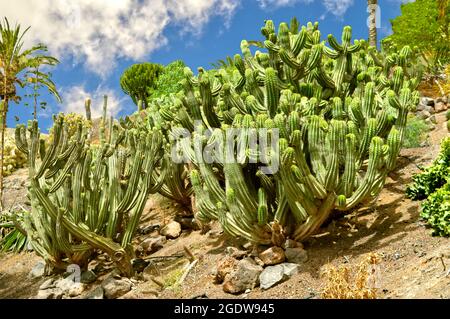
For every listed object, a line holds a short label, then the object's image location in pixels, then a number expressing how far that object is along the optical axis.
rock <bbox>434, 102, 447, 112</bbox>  13.57
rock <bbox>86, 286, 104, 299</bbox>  7.11
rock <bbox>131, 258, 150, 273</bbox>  8.10
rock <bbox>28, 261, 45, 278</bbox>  9.16
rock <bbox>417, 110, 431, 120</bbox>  12.81
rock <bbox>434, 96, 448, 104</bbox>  13.88
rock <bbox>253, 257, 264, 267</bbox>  6.63
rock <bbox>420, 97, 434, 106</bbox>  13.91
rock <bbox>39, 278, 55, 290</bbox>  7.91
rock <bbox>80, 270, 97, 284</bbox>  8.00
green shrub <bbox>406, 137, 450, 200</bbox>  7.33
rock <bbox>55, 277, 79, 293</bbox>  7.78
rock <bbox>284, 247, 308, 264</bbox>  6.54
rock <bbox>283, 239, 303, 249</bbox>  6.70
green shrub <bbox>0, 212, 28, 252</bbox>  11.40
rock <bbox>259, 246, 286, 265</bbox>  6.57
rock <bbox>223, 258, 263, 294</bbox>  6.29
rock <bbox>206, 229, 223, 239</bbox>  8.54
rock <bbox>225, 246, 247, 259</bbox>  7.08
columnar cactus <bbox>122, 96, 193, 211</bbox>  9.31
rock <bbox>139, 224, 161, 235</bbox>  9.91
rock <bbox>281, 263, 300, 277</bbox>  6.31
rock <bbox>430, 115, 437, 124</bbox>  12.08
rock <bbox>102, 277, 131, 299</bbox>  7.27
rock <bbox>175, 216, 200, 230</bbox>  9.32
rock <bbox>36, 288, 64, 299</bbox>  7.65
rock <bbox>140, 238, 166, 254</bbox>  8.92
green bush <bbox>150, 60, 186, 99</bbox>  21.62
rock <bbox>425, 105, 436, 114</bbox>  13.49
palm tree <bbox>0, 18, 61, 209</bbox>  16.58
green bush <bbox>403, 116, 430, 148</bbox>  10.28
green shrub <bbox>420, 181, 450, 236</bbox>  6.19
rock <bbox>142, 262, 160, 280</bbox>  7.76
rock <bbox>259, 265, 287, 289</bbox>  6.20
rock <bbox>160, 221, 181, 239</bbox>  9.27
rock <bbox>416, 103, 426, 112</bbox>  13.58
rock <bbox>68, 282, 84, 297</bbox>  7.71
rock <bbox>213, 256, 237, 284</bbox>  6.59
